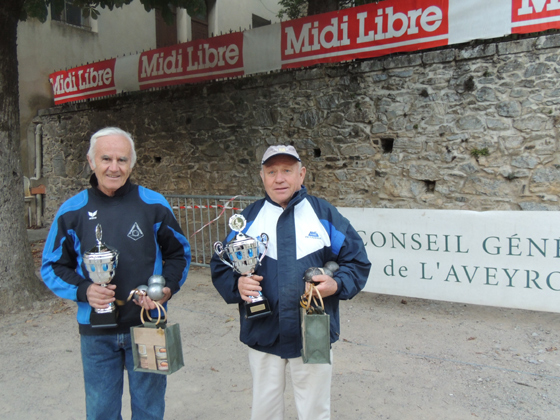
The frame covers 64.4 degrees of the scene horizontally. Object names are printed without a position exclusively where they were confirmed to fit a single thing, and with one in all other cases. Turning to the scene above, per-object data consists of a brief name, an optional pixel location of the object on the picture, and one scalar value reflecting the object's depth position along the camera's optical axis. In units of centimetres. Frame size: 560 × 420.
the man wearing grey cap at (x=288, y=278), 195
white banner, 407
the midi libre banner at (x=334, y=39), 538
